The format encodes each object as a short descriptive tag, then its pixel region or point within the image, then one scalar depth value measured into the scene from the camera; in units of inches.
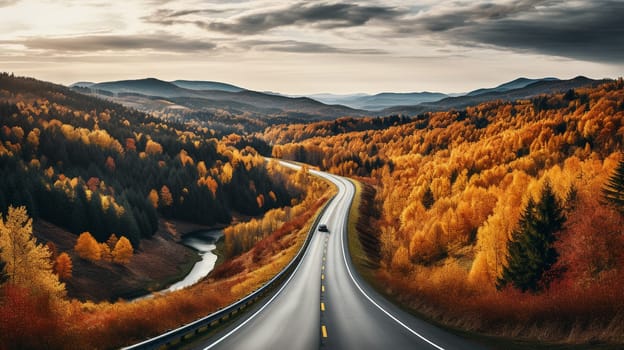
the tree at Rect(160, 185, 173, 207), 6003.9
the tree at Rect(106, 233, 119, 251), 3772.1
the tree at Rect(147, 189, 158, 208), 5820.9
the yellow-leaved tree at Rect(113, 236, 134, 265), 3649.1
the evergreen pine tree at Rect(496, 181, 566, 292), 1690.5
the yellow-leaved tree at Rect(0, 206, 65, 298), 2262.6
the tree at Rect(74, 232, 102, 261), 3511.3
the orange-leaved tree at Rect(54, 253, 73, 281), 3060.5
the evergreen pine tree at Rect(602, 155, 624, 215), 1949.3
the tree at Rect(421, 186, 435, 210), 4554.6
